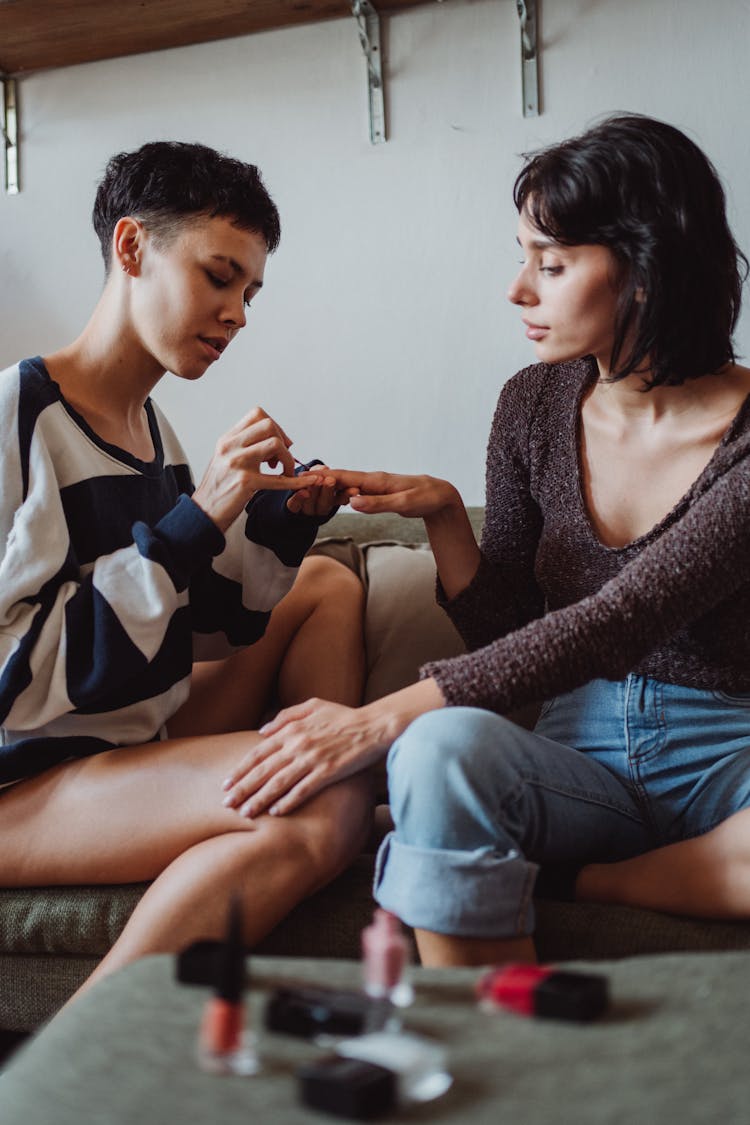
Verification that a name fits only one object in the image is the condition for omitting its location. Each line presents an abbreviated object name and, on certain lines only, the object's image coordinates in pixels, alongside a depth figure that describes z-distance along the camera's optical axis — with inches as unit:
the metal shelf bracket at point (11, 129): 87.0
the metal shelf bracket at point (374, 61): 77.6
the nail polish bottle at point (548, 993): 24.3
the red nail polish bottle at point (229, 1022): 22.2
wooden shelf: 77.7
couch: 42.5
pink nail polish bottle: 25.4
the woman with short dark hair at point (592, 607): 38.8
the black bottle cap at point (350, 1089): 20.1
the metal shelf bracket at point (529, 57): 74.4
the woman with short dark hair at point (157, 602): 44.7
